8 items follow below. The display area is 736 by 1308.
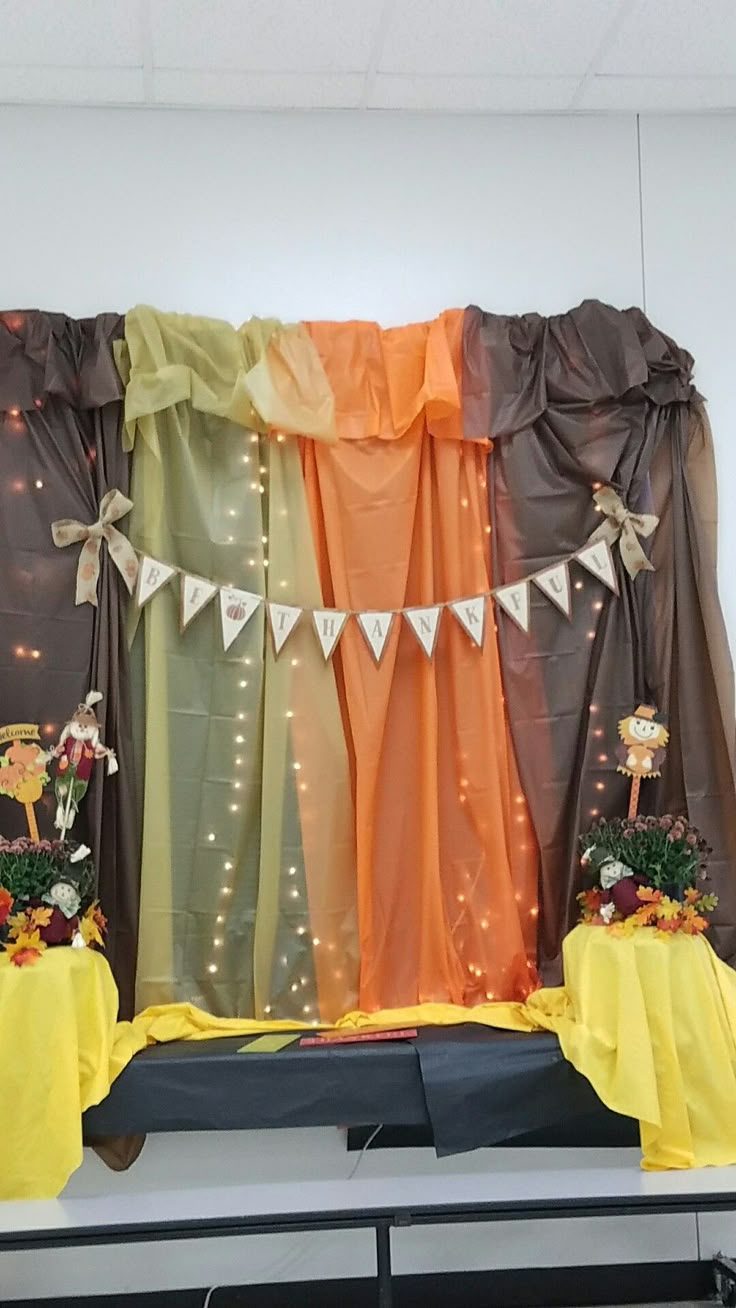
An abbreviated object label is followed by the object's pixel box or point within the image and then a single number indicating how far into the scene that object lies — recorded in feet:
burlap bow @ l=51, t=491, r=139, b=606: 9.39
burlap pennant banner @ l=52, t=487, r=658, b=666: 9.41
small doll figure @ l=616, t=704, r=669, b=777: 9.26
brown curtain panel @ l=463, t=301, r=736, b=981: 9.65
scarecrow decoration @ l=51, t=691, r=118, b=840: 8.75
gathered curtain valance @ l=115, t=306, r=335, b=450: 9.45
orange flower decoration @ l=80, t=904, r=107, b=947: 8.42
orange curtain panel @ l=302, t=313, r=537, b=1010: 9.48
